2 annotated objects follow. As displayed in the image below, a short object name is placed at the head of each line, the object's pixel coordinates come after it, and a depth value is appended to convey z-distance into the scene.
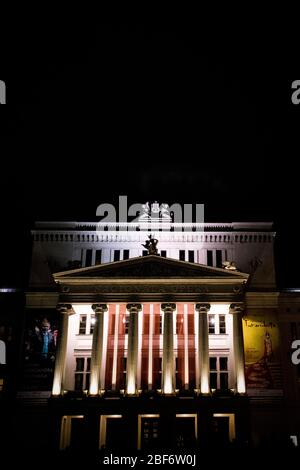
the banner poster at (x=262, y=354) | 46.56
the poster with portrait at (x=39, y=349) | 46.69
